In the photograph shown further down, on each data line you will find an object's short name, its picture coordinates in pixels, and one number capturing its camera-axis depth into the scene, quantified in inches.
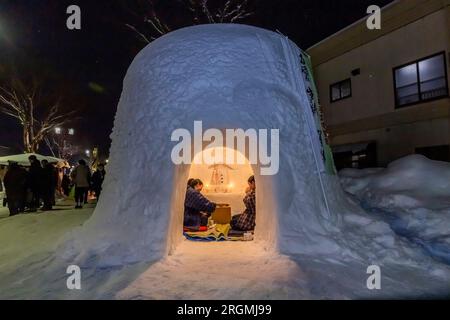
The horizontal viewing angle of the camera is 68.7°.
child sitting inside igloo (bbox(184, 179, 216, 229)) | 292.5
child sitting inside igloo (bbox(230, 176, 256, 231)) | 291.3
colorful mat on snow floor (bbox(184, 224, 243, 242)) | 275.9
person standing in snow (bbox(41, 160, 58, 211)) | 389.7
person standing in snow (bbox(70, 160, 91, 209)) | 421.4
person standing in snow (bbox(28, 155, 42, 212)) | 380.0
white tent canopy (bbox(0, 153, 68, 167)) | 596.7
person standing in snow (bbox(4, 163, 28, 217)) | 368.8
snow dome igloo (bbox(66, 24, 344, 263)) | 214.6
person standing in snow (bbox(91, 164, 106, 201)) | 487.9
